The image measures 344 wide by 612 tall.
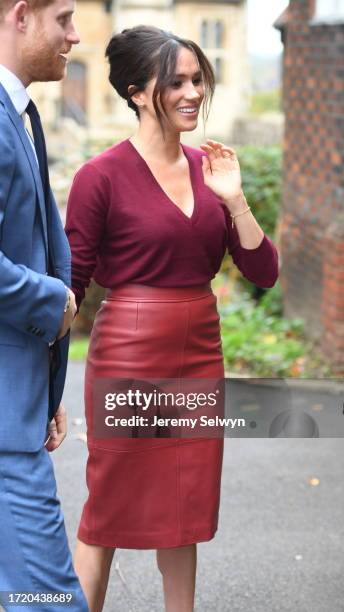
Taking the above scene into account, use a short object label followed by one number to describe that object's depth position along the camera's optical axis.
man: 5.73
